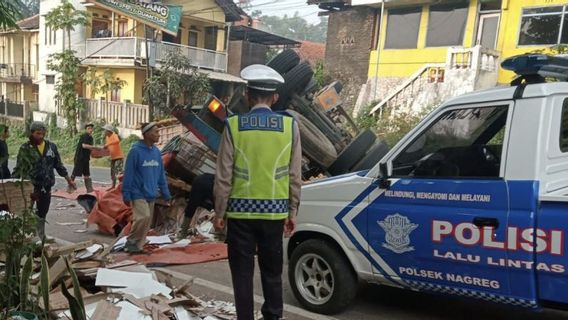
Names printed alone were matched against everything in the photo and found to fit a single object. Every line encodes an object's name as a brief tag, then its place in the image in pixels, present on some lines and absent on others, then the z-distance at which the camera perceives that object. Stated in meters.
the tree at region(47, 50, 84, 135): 25.25
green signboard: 18.42
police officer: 3.50
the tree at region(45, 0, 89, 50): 25.69
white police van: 3.46
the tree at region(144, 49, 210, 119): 21.97
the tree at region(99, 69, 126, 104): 26.14
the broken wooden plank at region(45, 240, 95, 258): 4.53
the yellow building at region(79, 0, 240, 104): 26.02
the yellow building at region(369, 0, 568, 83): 17.34
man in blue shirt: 6.30
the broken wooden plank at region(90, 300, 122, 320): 3.63
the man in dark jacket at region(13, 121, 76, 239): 6.36
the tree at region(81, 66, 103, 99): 26.31
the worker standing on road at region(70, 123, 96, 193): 11.52
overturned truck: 7.46
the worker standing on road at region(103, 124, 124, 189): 12.24
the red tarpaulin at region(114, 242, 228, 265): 6.30
